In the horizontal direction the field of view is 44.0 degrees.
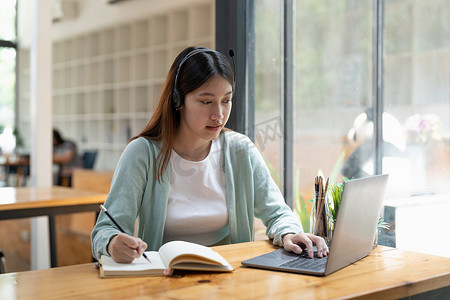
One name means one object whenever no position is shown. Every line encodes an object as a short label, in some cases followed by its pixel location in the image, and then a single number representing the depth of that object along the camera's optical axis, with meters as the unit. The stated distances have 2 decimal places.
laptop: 1.29
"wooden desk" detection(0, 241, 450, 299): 1.14
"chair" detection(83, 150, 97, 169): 7.14
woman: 1.73
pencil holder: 1.73
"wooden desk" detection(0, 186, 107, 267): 2.59
